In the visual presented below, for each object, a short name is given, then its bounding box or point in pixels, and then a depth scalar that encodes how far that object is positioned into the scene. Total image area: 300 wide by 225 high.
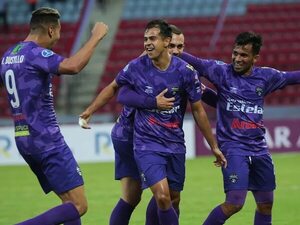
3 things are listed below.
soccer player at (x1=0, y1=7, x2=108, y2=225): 13.84
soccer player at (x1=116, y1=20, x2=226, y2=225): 15.05
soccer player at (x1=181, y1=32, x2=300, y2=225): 15.73
